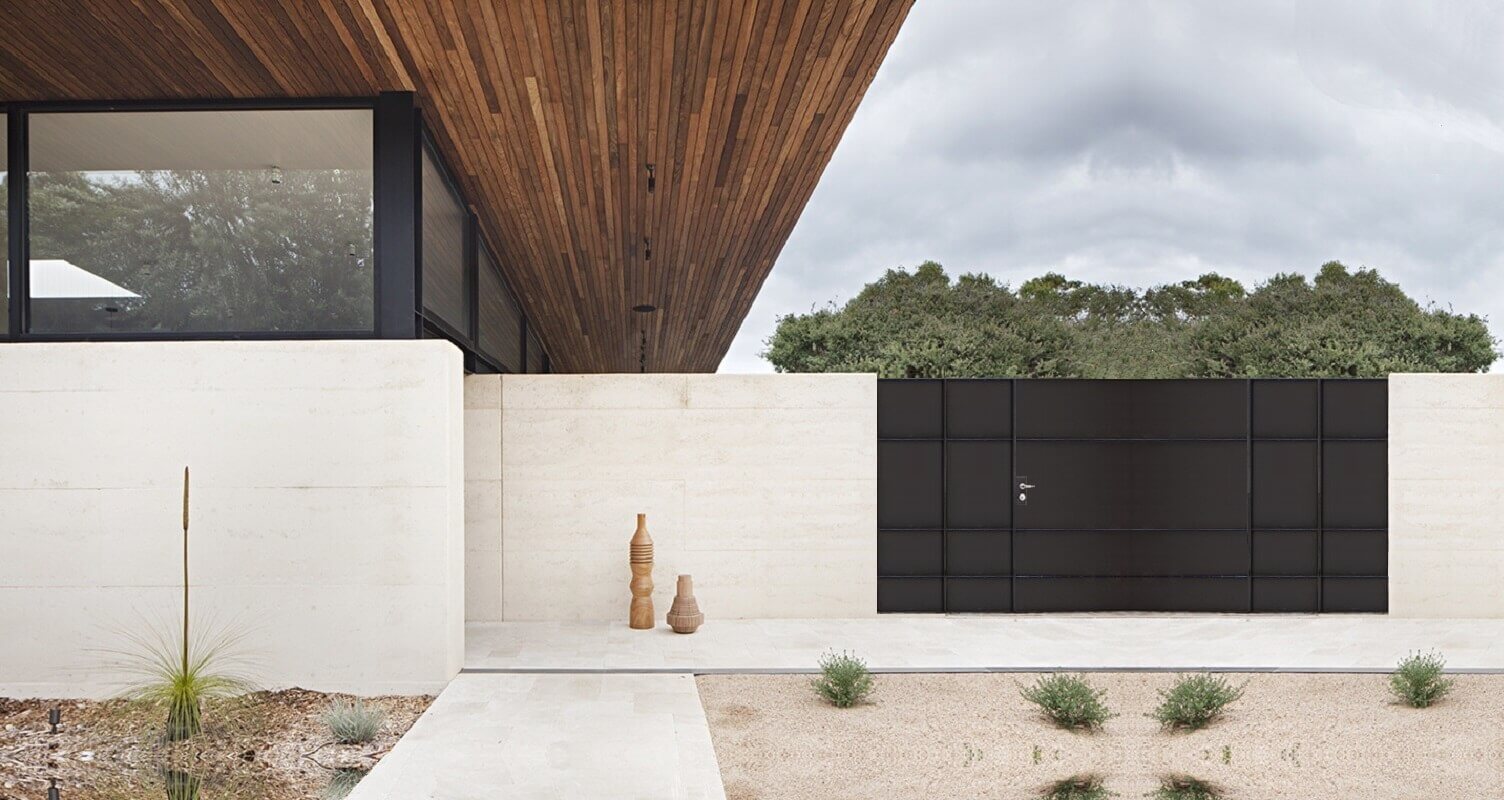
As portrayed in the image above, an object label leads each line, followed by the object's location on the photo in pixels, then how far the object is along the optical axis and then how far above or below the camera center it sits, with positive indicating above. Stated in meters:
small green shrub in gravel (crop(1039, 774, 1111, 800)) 3.81 -1.59
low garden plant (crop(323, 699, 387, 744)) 4.43 -1.53
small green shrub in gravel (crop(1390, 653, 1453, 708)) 5.00 -1.50
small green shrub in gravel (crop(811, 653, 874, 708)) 4.98 -1.51
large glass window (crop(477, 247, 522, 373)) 8.00 +0.71
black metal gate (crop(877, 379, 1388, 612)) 7.60 -0.80
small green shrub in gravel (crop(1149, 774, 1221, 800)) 3.80 -1.59
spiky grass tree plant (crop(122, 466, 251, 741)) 5.07 -1.44
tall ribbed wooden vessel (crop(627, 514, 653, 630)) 6.97 -1.30
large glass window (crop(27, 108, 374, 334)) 5.41 +0.99
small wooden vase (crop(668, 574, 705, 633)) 6.77 -1.53
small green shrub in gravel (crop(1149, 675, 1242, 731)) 4.70 -1.52
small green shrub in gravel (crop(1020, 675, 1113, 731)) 4.72 -1.52
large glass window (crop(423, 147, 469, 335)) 5.84 +0.96
